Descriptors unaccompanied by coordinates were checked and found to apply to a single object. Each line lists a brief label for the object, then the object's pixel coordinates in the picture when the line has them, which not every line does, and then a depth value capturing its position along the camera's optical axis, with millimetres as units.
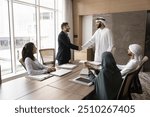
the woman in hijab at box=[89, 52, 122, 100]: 1711
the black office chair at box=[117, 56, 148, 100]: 1753
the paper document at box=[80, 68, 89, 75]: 2404
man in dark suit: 3293
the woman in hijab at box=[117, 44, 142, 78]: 2191
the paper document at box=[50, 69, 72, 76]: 2428
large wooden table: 1626
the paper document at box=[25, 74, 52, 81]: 2200
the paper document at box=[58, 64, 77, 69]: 2840
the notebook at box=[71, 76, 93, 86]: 2002
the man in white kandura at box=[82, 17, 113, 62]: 3221
